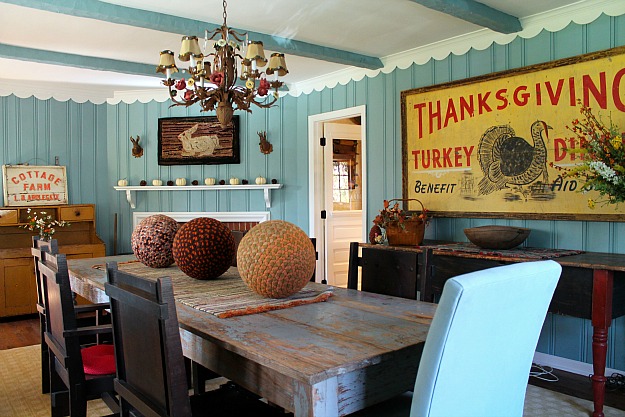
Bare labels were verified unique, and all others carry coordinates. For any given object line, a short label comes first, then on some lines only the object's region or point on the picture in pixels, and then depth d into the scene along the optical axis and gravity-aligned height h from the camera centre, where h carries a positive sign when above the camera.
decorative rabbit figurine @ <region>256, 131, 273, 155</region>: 5.80 +0.43
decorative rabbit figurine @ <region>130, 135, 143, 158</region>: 6.04 +0.43
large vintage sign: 3.35 +0.33
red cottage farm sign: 5.55 +0.02
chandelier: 2.77 +0.59
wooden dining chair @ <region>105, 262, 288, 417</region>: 1.36 -0.48
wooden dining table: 1.24 -0.42
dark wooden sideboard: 2.28 -0.46
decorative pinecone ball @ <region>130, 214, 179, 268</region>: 2.60 -0.25
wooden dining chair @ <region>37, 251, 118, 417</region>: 2.05 -0.66
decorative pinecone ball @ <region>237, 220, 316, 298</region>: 1.85 -0.25
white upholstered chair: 1.17 -0.37
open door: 5.57 -0.06
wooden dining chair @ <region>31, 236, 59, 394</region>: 2.47 -0.57
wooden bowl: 3.38 -0.33
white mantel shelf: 5.76 -0.02
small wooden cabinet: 5.10 -0.60
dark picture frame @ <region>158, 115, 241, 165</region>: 5.96 +0.49
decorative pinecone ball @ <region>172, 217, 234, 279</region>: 2.28 -0.26
